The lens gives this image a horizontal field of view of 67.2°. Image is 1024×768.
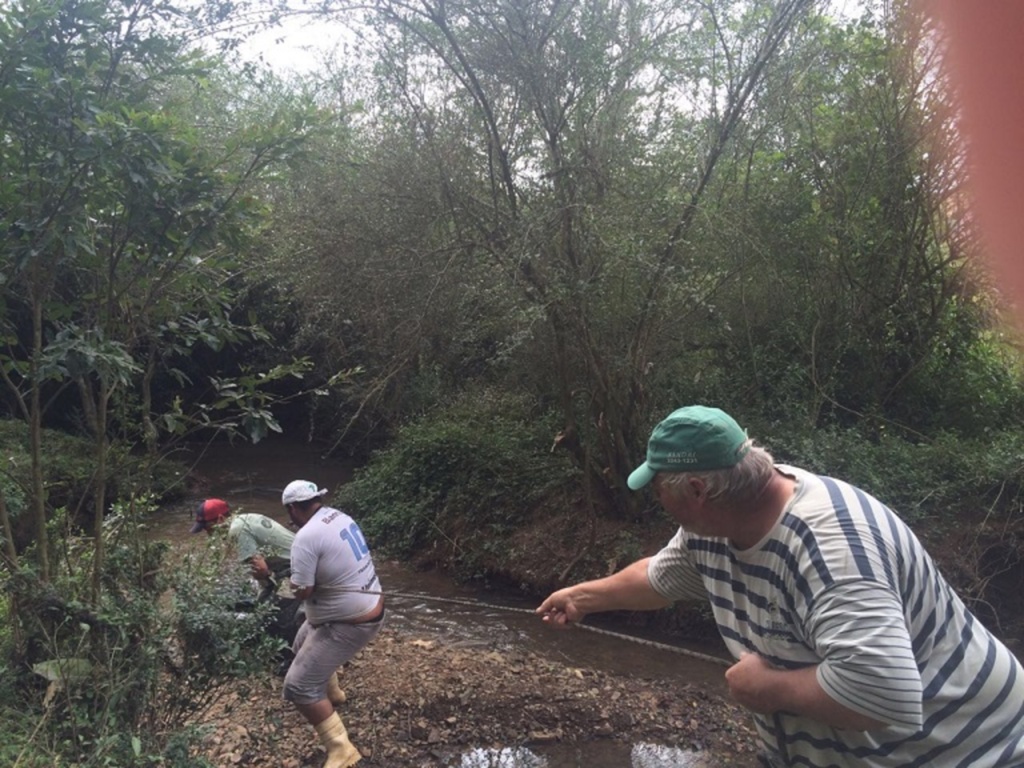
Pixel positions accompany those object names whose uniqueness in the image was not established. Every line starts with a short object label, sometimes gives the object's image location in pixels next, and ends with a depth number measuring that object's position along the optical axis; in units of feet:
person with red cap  16.39
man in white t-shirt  14.25
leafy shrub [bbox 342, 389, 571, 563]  31.55
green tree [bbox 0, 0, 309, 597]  10.33
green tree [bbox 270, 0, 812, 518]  23.04
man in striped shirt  5.09
